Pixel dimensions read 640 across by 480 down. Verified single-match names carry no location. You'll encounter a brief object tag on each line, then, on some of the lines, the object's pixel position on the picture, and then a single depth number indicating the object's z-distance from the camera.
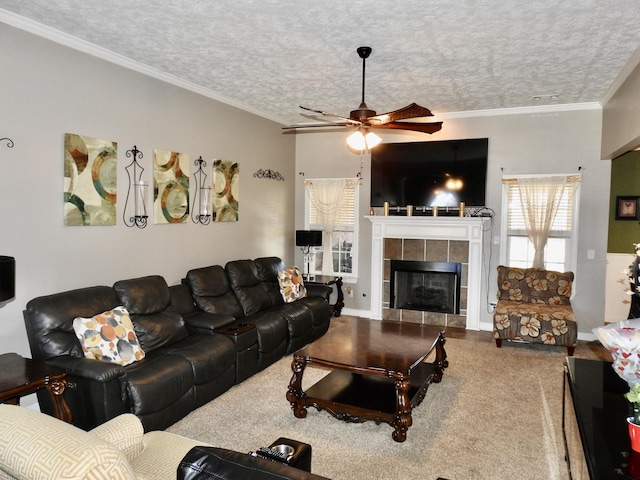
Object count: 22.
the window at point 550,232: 5.88
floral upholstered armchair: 5.14
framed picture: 6.79
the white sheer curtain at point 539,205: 5.91
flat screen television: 6.28
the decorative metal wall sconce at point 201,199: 5.18
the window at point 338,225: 7.11
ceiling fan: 3.58
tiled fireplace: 6.33
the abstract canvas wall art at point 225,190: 5.48
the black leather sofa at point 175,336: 3.03
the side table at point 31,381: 2.51
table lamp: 6.77
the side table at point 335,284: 6.61
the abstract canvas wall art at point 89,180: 3.72
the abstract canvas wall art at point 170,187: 4.61
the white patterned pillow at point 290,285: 5.66
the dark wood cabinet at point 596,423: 1.79
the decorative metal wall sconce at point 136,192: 4.31
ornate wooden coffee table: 3.28
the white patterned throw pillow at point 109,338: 3.25
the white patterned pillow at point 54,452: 1.18
